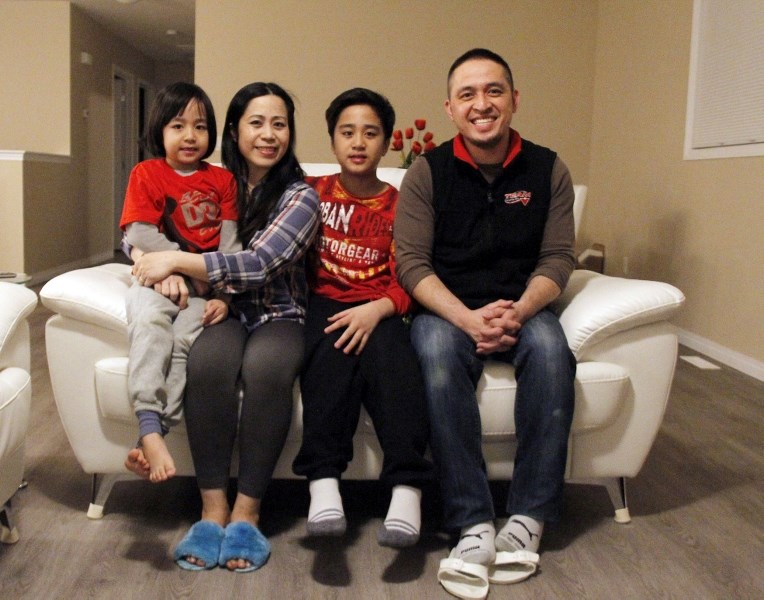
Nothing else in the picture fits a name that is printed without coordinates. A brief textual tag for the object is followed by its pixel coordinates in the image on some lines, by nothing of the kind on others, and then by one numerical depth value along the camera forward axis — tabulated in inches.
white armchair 57.7
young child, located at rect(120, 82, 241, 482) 63.0
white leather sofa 65.9
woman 62.8
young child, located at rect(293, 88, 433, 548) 60.8
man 62.6
